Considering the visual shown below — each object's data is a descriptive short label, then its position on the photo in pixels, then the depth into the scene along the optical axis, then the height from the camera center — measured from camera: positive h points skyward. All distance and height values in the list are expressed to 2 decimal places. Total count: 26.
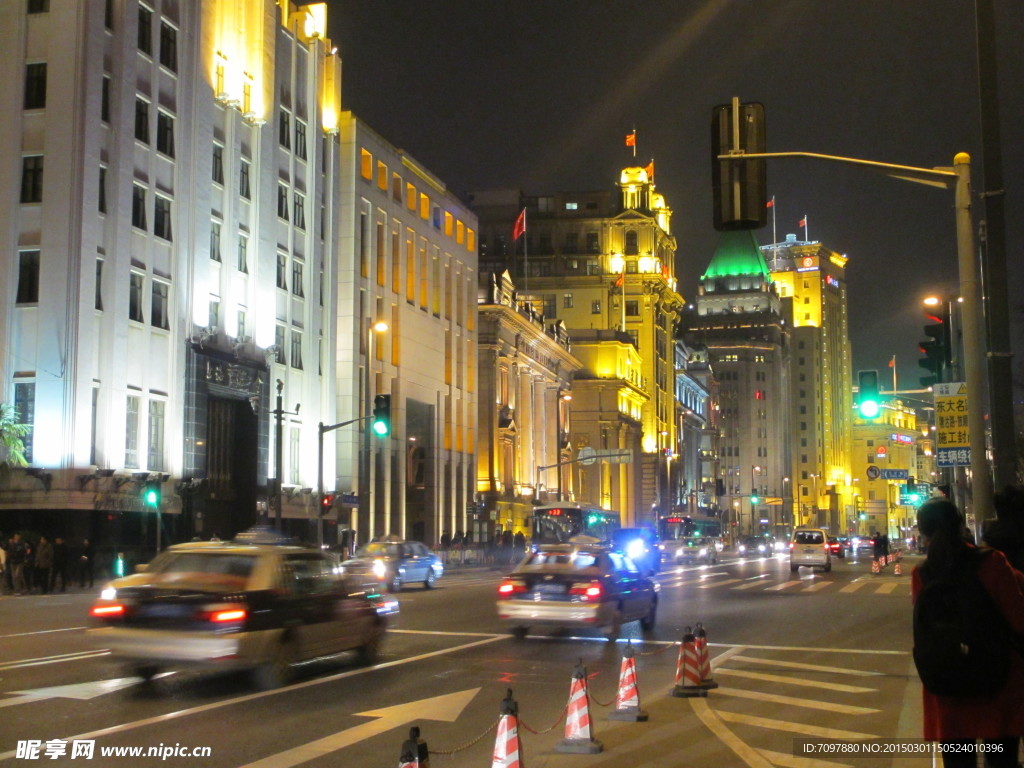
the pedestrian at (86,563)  34.56 -1.59
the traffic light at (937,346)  17.23 +2.26
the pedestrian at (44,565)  31.75 -1.47
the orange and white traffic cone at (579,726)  9.48 -1.79
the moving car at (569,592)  18.81 -1.41
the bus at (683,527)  105.81 -2.26
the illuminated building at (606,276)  114.56 +23.10
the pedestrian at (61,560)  33.06 -1.39
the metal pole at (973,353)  11.88 +1.52
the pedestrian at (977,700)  5.58 -0.94
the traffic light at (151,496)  36.41 +0.40
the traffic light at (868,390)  22.74 +2.14
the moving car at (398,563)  31.94 -1.57
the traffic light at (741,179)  11.30 +3.08
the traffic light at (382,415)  33.94 +2.63
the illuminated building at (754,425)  188.75 +12.51
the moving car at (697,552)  72.94 -3.04
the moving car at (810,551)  48.59 -2.02
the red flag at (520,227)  77.32 +18.19
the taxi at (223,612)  12.64 -1.14
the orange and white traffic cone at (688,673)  13.00 -1.89
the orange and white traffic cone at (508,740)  6.95 -1.38
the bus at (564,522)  65.12 -1.02
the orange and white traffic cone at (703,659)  13.07 -1.76
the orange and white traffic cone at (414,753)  5.80 -1.21
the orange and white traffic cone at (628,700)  11.20 -1.86
